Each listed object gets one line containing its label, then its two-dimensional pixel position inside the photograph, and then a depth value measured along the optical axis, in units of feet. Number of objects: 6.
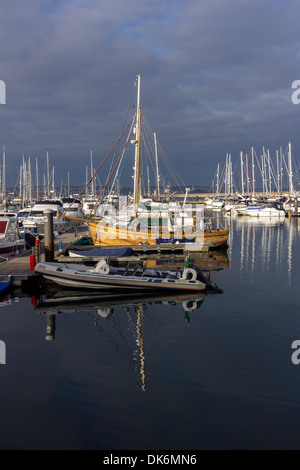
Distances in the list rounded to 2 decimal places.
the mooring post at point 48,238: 69.36
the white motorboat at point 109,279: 59.57
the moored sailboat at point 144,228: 100.73
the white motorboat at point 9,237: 73.05
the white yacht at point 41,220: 117.96
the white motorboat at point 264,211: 237.45
